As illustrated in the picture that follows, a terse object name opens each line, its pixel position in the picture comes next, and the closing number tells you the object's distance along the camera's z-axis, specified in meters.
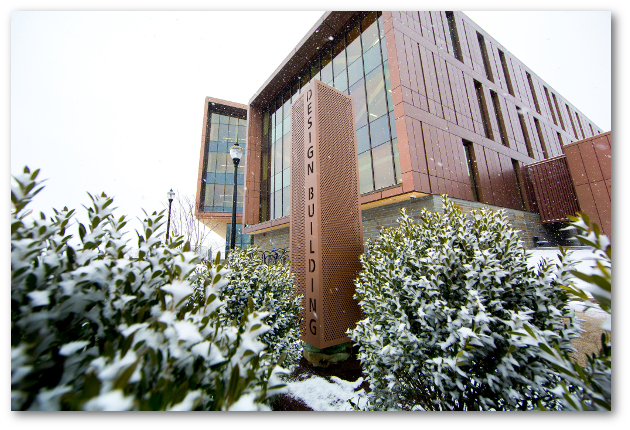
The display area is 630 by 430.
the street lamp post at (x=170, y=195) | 15.03
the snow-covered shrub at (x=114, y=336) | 0.79
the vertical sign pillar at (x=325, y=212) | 4.13
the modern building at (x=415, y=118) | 9.03
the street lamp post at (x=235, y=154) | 8.87
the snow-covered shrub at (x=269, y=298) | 3.09
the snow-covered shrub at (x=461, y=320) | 1.75
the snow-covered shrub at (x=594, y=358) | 1.04
